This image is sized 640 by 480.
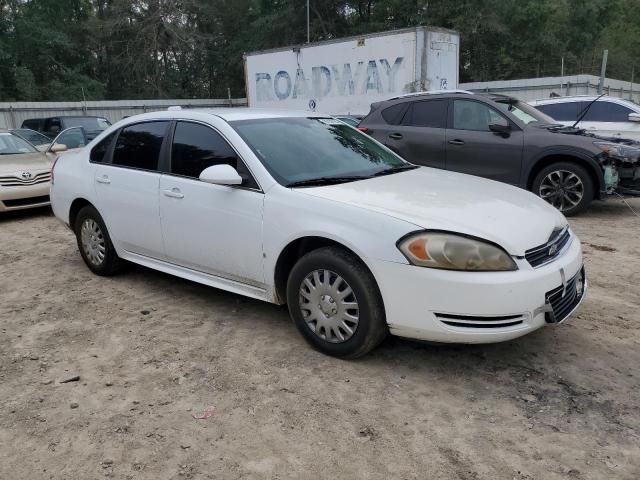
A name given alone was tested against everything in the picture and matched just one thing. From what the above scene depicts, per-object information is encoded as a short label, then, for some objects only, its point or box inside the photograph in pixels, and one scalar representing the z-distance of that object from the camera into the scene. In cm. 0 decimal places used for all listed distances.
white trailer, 1354
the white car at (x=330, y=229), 310
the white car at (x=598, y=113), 984
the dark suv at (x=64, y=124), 1402
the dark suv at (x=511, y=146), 731
